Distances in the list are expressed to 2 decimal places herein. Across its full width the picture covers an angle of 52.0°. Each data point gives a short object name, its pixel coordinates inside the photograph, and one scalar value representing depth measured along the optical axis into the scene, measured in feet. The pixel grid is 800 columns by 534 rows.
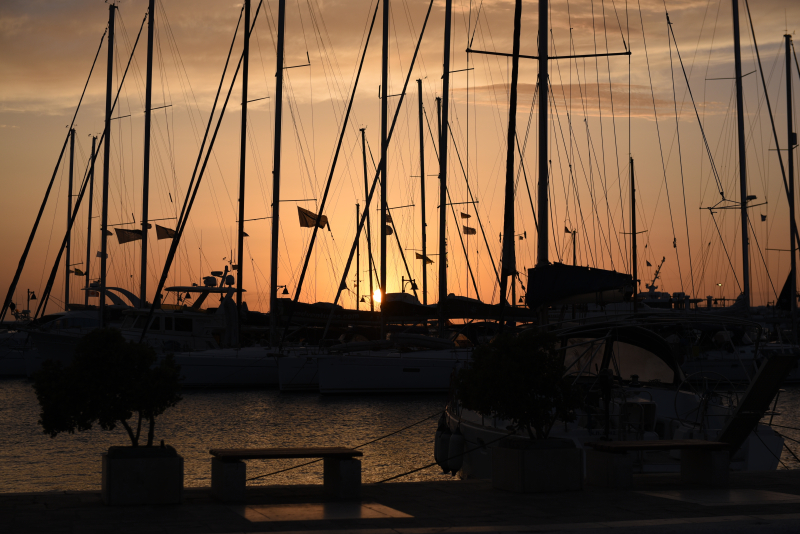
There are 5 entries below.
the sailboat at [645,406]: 46.29
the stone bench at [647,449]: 36.45
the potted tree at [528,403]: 35.19
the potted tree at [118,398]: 31.50
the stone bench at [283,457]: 32.48
